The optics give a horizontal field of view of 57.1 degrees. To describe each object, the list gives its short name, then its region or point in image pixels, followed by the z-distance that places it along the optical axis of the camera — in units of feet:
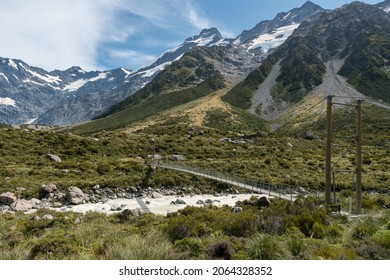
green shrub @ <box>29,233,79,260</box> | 29.19
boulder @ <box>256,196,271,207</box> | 85.03
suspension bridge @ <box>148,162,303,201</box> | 100.73
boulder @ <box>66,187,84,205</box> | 100.68
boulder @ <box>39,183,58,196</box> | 103.81
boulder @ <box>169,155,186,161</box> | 180.93
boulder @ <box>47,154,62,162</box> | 148.44
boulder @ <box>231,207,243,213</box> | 73.48
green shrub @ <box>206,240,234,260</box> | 30.68
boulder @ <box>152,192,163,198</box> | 115.24
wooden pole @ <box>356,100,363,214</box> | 65.10
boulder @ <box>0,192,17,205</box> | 93.38
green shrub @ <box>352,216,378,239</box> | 37.48
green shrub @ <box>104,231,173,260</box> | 26.27
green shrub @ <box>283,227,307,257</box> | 31.71
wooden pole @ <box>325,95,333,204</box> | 67.31
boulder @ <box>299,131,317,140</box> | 282.79
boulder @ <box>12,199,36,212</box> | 89.75
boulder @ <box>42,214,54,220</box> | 68.12
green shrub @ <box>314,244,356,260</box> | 27.76
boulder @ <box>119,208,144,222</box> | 69.69
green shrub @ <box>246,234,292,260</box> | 29.78
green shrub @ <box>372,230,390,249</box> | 32.35
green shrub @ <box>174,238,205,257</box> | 31.19
